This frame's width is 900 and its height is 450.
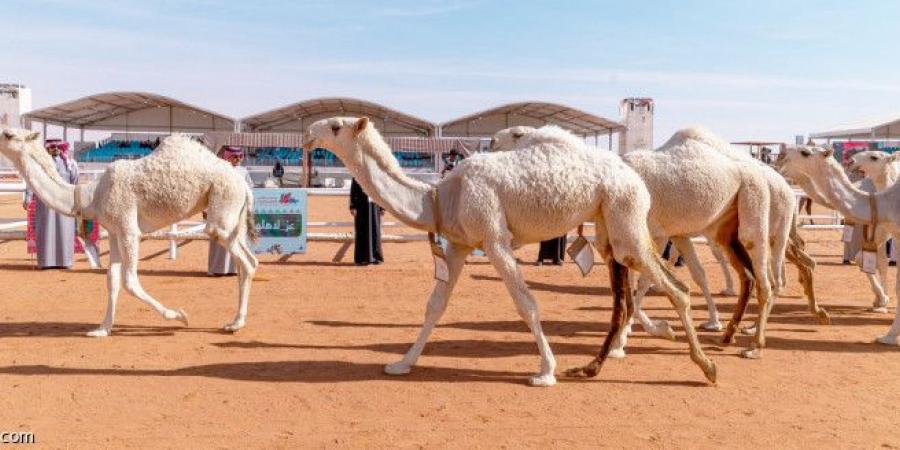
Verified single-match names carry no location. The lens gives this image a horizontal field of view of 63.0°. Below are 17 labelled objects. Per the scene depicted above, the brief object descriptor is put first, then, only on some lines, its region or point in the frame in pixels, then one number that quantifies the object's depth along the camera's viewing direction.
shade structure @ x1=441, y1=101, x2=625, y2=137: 43.56
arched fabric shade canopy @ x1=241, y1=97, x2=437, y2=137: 41.34
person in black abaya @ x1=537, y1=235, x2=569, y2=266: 13.03
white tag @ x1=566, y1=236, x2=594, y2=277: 5.92
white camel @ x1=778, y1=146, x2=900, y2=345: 7.02
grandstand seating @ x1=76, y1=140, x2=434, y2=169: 43.34
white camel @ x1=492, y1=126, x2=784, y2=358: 6.22
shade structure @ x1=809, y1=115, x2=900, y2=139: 38.69
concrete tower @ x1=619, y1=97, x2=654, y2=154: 44.53
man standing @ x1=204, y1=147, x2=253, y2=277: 11.07
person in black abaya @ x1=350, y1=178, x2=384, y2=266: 12.65
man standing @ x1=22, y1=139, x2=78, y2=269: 11.27
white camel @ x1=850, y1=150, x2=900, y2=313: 8.75
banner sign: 13.32
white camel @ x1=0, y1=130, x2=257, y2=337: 6.68
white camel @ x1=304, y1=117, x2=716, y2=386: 5.12
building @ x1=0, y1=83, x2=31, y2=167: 40.44
